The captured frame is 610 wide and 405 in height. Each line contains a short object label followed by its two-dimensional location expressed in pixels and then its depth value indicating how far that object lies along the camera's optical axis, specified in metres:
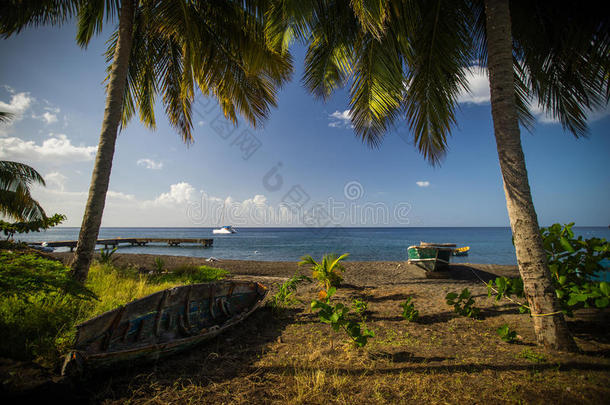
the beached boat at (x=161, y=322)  2.51
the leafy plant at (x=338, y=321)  2.70
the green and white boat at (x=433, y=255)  9.52
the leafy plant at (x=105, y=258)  8.32
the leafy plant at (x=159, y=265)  8.39
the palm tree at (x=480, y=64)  3.02
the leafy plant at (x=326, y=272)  6.87
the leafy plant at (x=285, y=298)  5.17
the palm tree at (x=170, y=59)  4.63
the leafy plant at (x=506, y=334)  3.07
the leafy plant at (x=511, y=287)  3.16
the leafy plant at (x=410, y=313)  4.20
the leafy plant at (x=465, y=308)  4.07
